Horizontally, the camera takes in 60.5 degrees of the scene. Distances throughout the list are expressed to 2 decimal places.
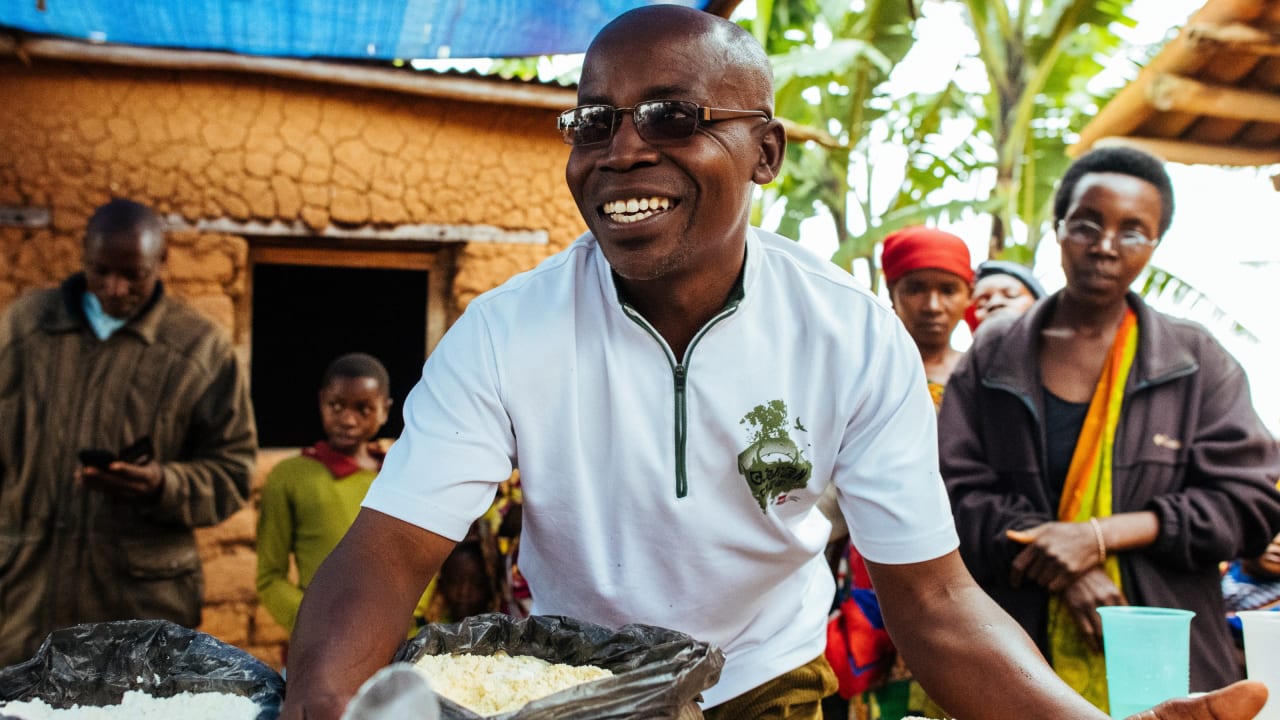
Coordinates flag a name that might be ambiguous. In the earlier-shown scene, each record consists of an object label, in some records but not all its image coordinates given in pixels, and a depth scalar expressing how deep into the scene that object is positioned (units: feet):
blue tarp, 12.09
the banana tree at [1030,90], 30.42
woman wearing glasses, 9.26
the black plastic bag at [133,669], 4.87
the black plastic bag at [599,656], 4.14
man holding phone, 12.51
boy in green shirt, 13.47
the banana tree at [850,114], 30.37
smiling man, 5.71
